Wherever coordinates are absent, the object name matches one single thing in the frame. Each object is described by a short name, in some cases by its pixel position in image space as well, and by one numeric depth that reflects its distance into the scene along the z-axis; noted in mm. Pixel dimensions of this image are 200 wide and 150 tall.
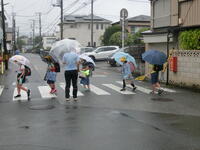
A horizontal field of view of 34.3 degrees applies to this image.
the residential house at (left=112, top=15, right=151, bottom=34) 55094
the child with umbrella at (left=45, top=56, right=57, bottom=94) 11992
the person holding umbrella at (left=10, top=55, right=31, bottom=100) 11070
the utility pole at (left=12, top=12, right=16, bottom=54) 77125
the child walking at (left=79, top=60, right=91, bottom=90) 13555
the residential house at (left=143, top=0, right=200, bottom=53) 14766
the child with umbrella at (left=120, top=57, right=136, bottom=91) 13055
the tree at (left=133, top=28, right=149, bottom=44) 38675
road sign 23047
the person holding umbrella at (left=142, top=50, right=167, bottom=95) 12242
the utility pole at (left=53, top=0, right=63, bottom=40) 41688
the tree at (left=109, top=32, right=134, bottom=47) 42812
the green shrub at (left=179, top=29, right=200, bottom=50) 14028
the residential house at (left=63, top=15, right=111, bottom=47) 66625
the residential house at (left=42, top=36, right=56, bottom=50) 102938
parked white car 35156
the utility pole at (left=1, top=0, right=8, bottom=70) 26975
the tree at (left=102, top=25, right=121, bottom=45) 50562
